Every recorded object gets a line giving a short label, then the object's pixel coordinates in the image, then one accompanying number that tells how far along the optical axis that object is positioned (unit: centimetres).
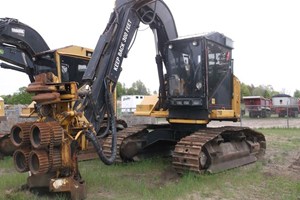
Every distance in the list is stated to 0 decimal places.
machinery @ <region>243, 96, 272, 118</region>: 2313
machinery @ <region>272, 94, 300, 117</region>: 2475
